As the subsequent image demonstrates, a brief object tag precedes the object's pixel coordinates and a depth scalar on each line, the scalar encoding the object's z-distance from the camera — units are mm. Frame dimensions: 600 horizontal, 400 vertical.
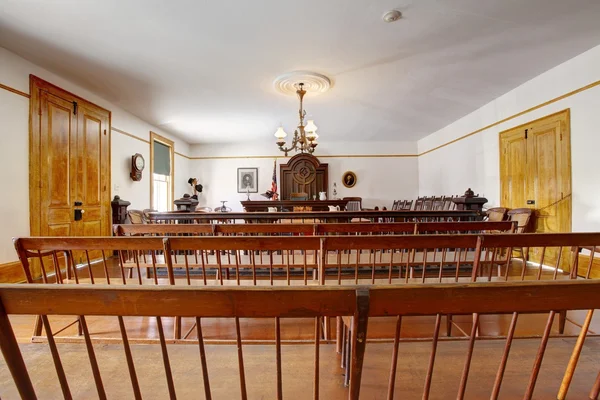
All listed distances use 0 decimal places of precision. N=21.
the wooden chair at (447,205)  6489
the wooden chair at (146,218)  4272
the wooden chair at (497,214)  4704
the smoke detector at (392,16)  2836
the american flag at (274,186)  8359
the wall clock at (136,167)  6027
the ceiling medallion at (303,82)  4273
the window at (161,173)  7041
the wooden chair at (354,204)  8906
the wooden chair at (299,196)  8148
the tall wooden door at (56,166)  3961
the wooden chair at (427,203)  7455
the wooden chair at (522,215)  4176
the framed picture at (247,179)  9562
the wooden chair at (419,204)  8047
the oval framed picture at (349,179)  9414
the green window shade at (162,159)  7344
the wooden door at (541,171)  4023
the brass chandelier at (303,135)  4805
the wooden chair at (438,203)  6728
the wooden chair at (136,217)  3978
